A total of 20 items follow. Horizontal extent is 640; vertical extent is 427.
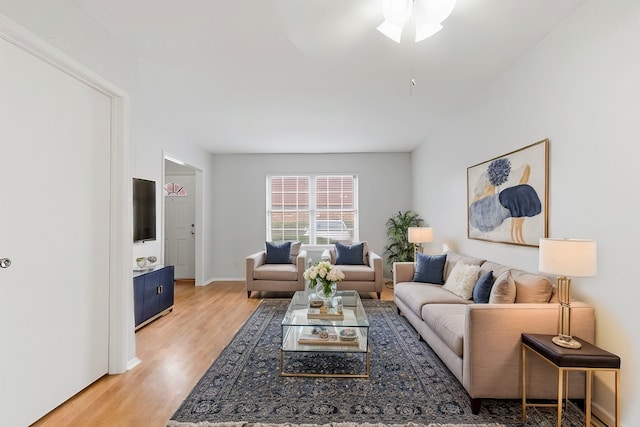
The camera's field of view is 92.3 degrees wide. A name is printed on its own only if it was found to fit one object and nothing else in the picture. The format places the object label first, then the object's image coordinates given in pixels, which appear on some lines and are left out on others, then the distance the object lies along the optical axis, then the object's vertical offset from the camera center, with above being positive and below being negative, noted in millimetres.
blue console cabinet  3363 -1000
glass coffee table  2445 -1072
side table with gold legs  1627 -795
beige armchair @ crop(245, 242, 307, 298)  4812 -1063
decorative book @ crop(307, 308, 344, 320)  2756 -946
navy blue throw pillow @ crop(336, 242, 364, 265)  5199 -750
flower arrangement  3133 -658
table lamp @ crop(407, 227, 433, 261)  4559 -356
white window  6266 -7
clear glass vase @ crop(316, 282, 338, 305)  3190 -880
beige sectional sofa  1936 -866
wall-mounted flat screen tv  3604 -4
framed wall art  2459 +140
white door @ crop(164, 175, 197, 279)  6250 -350
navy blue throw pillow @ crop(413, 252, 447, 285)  3770 -723
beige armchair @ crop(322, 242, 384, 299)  4754 -1057
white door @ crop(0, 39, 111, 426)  1724 -166
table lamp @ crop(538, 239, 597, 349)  1714 -294
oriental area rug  1896 -1294
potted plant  5645 -472
